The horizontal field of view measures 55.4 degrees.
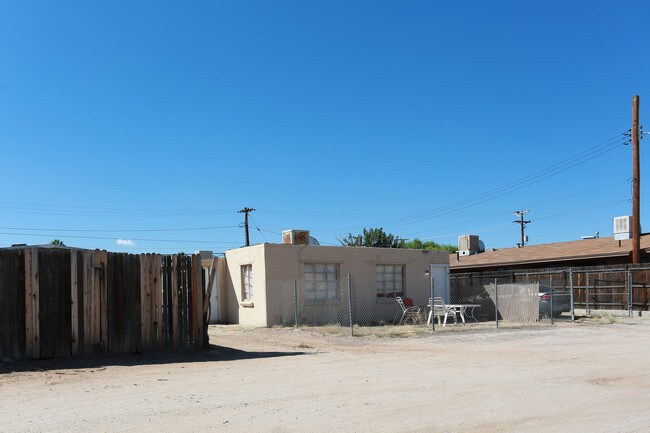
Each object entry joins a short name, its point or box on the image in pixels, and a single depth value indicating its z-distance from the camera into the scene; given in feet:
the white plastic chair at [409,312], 69.67
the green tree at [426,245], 195.69
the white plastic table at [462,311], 66.65
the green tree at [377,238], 145.69
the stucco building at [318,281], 64.80
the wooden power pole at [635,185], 80.84
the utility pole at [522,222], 189.98
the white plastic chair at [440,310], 65.30
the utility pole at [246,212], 164.66
